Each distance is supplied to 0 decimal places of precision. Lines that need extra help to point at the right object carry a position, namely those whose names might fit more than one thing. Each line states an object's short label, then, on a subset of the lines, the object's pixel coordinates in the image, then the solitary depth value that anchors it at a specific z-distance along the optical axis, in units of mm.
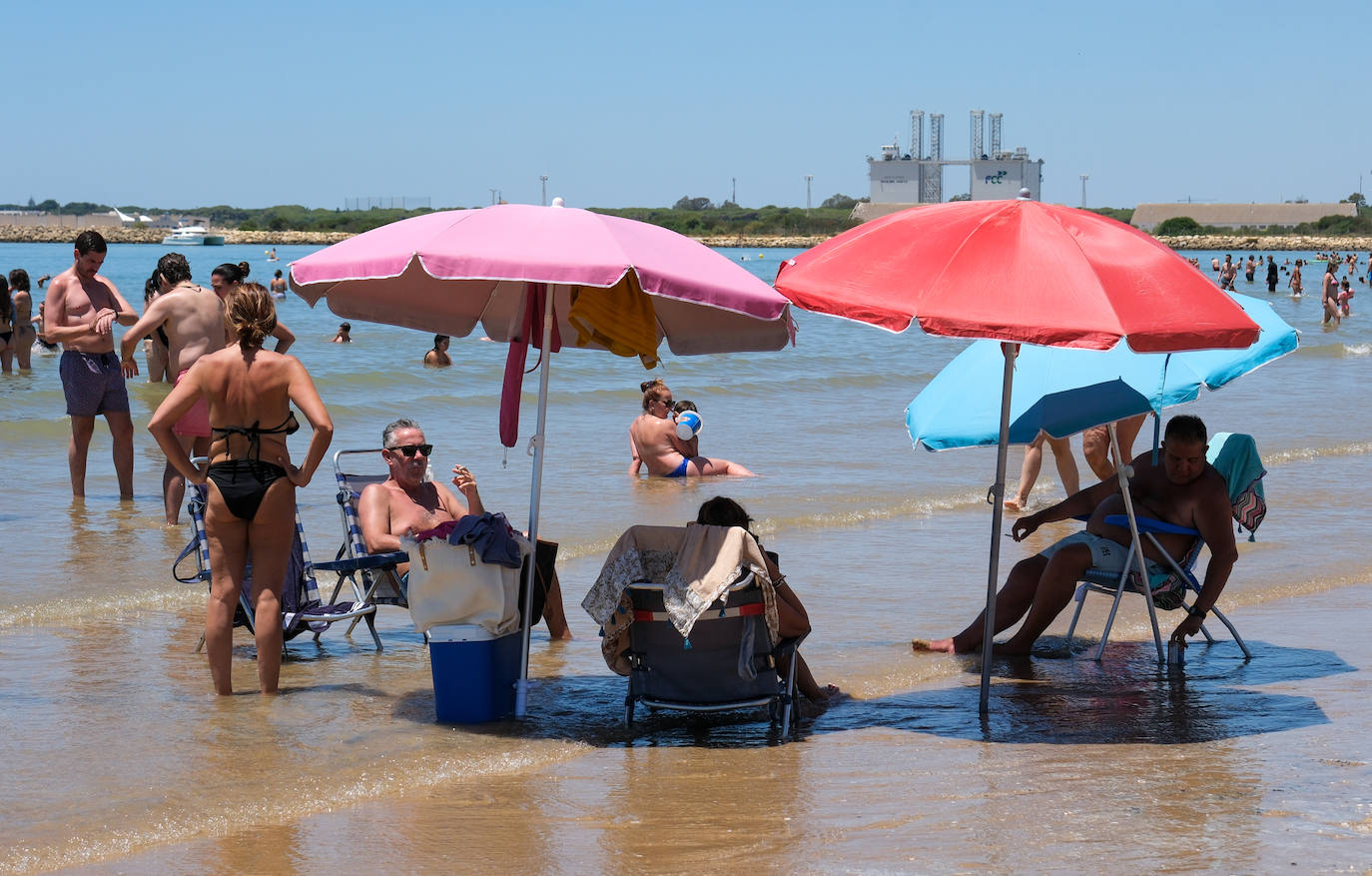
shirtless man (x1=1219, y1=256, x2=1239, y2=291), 98125
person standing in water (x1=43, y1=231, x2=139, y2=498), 17906
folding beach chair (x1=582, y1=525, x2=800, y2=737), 9711
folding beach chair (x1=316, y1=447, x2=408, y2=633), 12000
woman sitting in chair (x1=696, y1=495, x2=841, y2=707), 10102
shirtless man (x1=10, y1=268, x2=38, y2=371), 40219
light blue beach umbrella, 11992
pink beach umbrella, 9281
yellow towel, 10734
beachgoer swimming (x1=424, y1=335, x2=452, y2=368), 45250
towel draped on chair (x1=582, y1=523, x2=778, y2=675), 9641
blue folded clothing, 9969
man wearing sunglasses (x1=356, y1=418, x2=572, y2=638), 12359
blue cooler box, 10203
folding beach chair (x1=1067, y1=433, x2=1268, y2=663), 11906
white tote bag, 10000
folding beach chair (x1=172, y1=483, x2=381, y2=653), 11961
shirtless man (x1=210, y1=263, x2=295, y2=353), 14891
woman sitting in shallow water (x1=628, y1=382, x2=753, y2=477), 23141
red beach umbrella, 8852
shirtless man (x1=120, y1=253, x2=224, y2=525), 16422
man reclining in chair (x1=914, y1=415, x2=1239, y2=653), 11734
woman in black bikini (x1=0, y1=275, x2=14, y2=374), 37531
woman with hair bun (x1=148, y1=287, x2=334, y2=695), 10062
